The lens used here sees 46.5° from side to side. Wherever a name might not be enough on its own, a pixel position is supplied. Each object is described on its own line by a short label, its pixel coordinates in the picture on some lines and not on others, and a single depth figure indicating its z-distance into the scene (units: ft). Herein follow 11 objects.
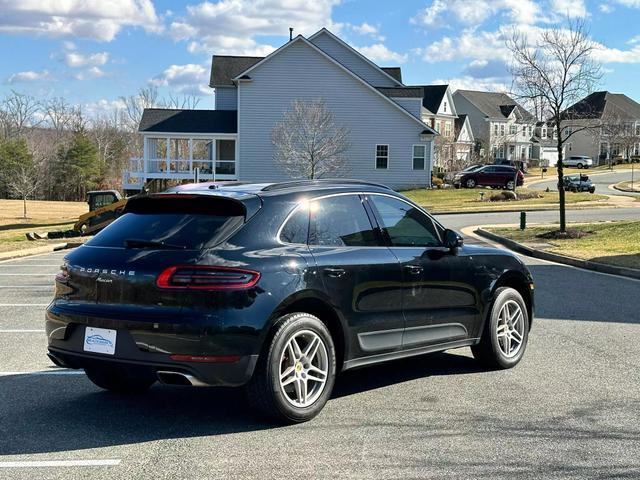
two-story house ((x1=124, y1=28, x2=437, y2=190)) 143.02
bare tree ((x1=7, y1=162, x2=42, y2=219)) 184.65
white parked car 304.30
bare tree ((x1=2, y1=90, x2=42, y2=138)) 312.79
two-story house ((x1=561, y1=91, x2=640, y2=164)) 298.76
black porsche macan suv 16.39
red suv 162.40
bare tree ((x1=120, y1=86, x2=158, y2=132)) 287.69
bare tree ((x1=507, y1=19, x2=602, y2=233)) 73.77
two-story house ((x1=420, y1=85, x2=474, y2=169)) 240.12
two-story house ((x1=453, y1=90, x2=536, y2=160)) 292.61
